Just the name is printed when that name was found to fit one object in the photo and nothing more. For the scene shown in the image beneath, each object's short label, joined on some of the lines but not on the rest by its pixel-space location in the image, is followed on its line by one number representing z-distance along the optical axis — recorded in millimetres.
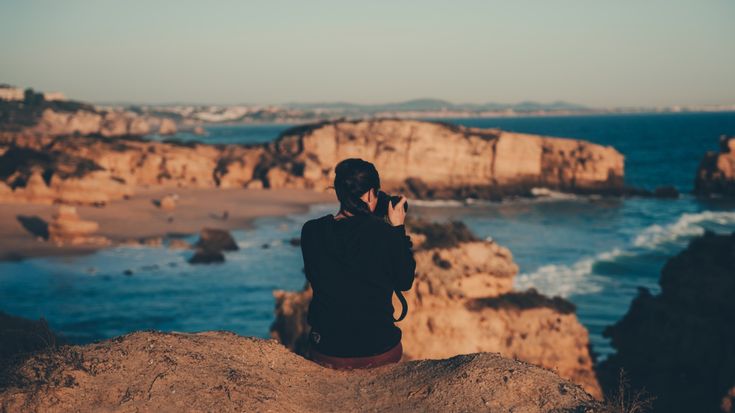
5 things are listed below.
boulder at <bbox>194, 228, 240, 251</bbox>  32406
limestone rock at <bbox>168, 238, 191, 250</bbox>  32412
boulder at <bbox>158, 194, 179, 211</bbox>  43312
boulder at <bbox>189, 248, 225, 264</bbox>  29703
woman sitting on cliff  5289
